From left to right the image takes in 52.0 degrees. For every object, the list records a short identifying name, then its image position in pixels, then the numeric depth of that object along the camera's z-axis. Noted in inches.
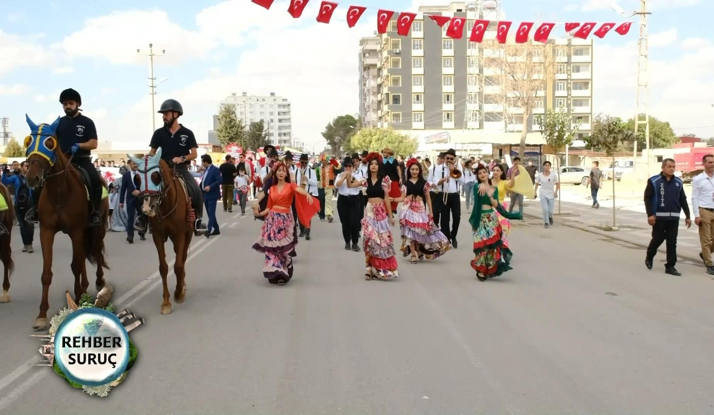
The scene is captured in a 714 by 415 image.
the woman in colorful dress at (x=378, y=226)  433.4
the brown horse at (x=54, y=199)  297.0
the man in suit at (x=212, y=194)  711.1
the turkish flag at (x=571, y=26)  743.1
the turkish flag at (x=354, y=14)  672.4
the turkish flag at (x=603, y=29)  753.3
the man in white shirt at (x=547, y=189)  818.2
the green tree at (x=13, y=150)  3786.9
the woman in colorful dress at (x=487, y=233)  428.8
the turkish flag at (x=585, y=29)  744.3
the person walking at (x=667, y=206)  469.1
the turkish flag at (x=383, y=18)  694.5
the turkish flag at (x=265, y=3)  564.1
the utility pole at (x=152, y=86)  2040.1
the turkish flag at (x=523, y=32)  735.4
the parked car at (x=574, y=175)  2071.9
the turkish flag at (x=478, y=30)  732.7
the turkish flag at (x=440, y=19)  705.3
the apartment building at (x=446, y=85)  3769.7
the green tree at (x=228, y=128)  3275.1
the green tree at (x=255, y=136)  3931.8
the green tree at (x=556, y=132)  1194.8
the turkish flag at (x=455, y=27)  722.2
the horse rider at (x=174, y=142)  370.0
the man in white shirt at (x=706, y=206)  467.2
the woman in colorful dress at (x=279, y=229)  410.9
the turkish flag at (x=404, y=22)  712.4
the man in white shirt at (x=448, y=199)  607.8
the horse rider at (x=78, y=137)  340.2
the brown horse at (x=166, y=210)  323.6
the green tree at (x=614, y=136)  930.1
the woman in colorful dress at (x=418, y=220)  509.0
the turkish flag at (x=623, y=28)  760.3
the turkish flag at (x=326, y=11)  639.1
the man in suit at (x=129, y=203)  595.5
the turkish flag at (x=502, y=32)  748.4
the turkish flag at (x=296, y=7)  592.7
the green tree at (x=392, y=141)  3400.6
